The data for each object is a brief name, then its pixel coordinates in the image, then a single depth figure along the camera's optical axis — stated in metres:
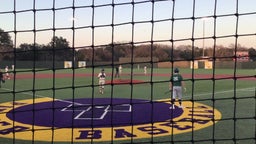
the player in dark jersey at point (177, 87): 13.68
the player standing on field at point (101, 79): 19.13
